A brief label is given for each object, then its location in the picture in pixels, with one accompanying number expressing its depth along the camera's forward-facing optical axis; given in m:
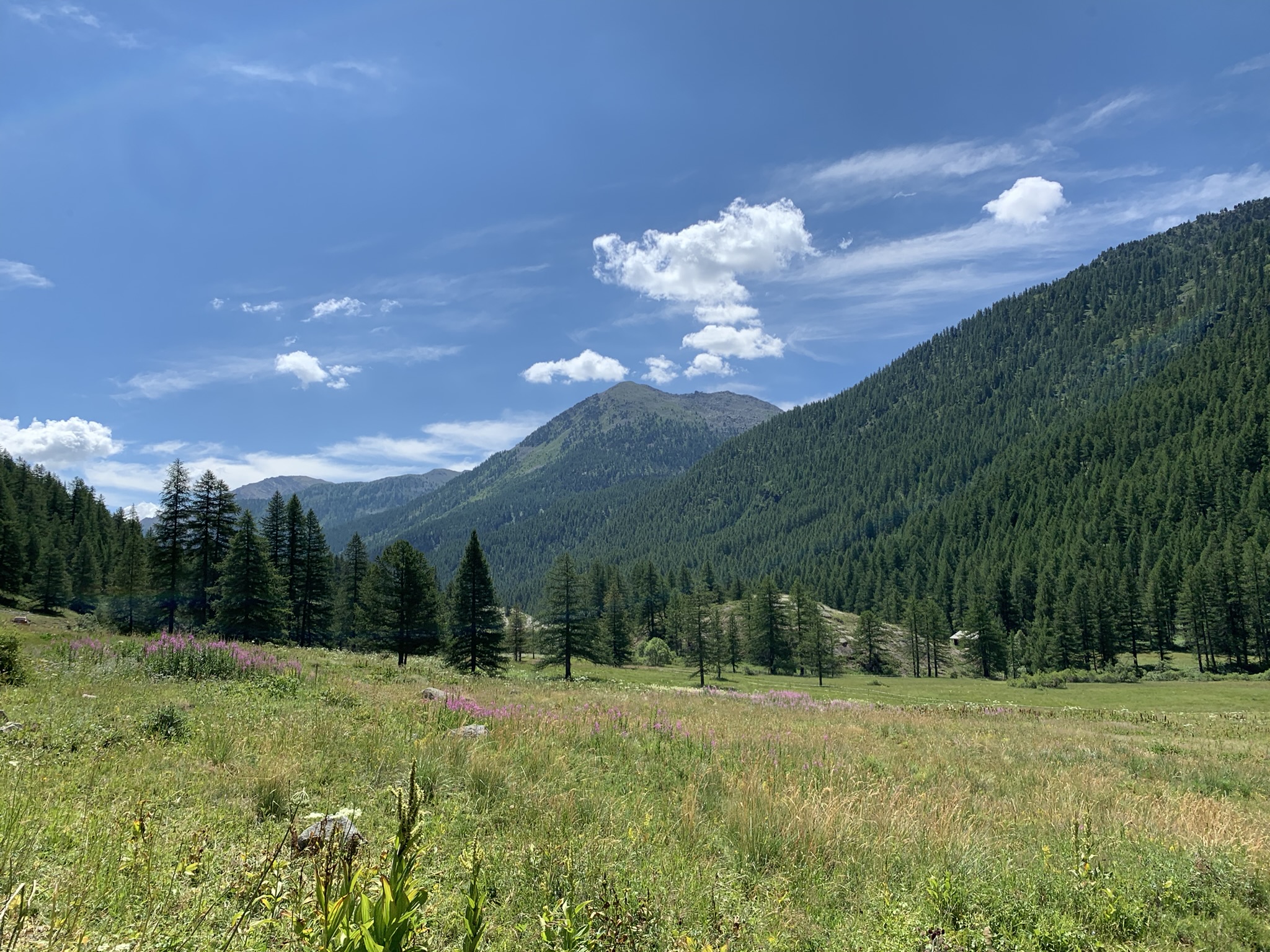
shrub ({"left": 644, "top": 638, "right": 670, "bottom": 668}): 82.88
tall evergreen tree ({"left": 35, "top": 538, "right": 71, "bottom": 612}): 66.00
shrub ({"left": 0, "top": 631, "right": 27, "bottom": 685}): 12.12
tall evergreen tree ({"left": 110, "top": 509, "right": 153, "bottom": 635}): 54.03
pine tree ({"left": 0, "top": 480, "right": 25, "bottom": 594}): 60.66
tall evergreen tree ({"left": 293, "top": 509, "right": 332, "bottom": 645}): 55.53
